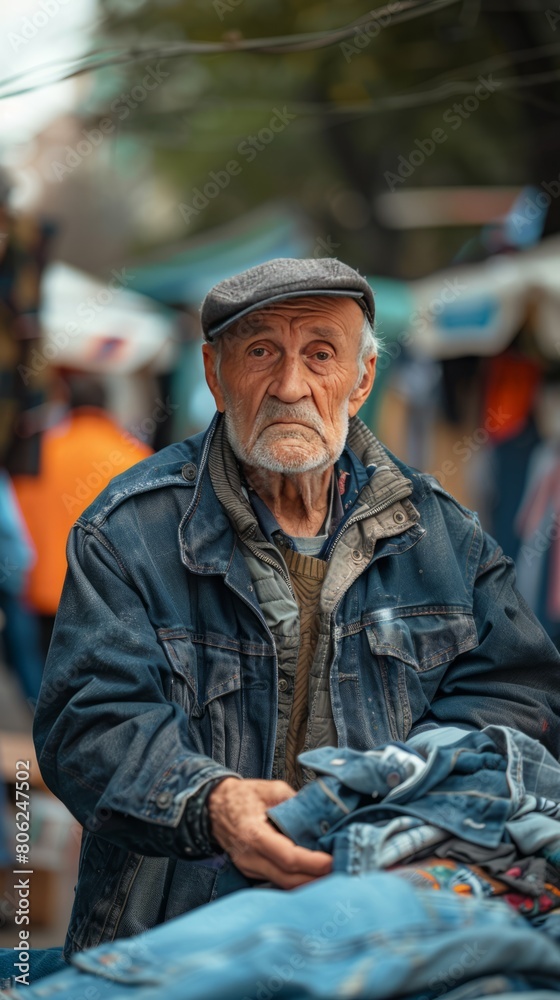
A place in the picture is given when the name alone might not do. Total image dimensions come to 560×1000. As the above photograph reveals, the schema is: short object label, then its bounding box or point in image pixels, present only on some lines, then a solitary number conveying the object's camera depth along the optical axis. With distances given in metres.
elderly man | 2.80
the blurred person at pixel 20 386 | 6.80
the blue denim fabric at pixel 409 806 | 2.43
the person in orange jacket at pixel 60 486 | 7.00
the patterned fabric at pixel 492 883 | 2.38
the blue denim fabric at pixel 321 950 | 1.89
